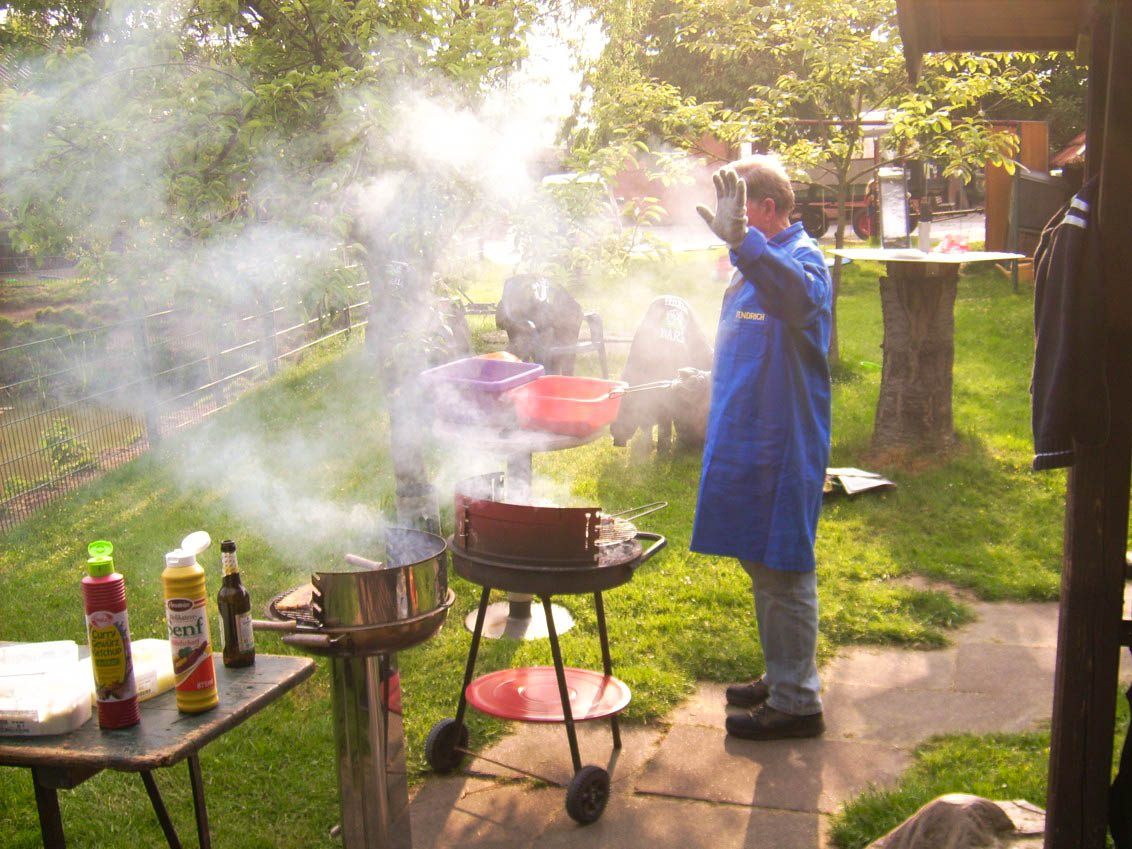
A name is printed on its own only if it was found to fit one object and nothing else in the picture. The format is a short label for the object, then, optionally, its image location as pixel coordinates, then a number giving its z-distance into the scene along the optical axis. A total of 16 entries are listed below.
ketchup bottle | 2.26
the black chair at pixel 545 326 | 9.80
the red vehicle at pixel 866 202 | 19.52
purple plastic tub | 5.17
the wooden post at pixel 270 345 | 10.78
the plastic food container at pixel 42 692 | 2.30
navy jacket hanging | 2.52
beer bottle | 2.66
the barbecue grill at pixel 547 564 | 3.42
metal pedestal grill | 2.73
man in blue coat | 3.73
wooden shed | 2.50
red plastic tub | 5.07
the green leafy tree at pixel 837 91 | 9.12
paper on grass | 6.82
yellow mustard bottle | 2.38
